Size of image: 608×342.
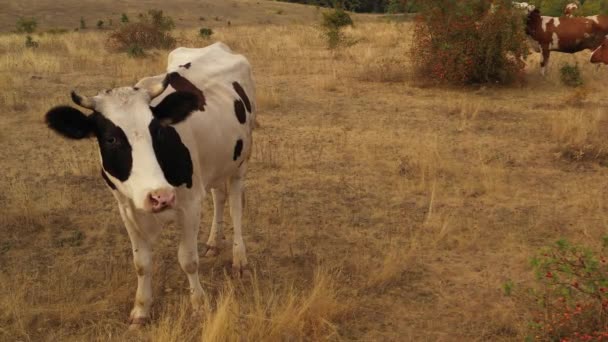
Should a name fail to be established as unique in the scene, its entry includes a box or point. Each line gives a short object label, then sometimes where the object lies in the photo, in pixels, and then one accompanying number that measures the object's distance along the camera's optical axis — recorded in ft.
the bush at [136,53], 50.19
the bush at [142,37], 59.06
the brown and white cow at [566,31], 44.14
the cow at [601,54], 39.58
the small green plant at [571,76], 37.91
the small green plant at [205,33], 72.42
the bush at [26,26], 86.02
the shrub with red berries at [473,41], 36.42
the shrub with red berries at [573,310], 10.70
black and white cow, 9.91
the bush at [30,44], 58.81
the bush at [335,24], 52.13
